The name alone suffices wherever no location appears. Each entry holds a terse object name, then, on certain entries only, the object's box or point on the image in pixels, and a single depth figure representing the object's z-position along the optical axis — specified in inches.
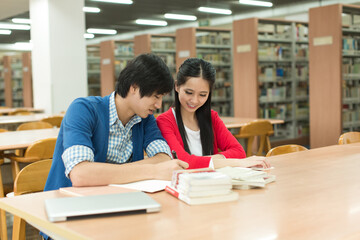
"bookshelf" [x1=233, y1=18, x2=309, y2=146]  275.4
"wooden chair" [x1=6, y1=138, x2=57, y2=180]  118.6
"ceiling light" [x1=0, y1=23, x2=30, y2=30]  547.8
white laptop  47.8
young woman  89.3
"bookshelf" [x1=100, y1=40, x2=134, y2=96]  360.8
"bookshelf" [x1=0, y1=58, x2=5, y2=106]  585.3
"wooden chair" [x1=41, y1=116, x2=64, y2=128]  206.3
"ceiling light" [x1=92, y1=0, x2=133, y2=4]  439.4
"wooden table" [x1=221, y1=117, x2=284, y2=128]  176.2
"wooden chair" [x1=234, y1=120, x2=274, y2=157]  176.2
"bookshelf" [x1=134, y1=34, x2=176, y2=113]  342.3
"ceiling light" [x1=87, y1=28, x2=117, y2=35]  635.0
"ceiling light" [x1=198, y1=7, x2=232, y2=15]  499.6
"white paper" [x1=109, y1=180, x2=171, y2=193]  61.3
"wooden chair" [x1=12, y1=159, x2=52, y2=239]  76.8
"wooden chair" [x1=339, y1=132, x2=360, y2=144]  126.0
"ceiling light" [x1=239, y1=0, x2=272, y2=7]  466.0
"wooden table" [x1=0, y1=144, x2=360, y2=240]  43.7
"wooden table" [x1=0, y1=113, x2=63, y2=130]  205.9
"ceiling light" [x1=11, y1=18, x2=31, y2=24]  506.6
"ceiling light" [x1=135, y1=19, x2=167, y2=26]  577.0
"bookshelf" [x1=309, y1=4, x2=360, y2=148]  242.8
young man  65.1
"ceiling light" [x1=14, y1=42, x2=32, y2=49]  741.3
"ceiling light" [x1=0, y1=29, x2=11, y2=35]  599.2
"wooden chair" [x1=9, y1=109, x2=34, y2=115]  270.8
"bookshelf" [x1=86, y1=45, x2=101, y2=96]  414.6
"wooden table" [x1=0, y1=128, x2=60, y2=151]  121.9
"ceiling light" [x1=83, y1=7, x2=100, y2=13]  477.7
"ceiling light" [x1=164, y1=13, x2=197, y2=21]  534.9
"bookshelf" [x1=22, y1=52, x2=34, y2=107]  455.5
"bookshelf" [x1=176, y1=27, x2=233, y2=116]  326.5
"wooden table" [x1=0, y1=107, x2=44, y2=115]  289.3
